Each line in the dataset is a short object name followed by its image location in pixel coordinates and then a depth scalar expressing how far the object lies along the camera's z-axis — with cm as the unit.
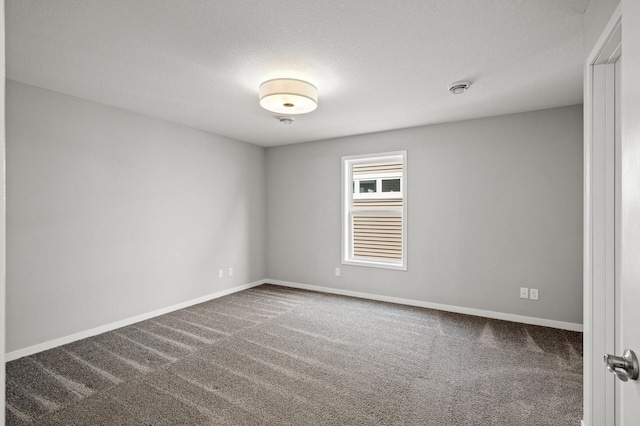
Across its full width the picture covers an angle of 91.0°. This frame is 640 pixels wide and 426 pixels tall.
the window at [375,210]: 468
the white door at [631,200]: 75
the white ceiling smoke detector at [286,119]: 380
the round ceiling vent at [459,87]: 287
